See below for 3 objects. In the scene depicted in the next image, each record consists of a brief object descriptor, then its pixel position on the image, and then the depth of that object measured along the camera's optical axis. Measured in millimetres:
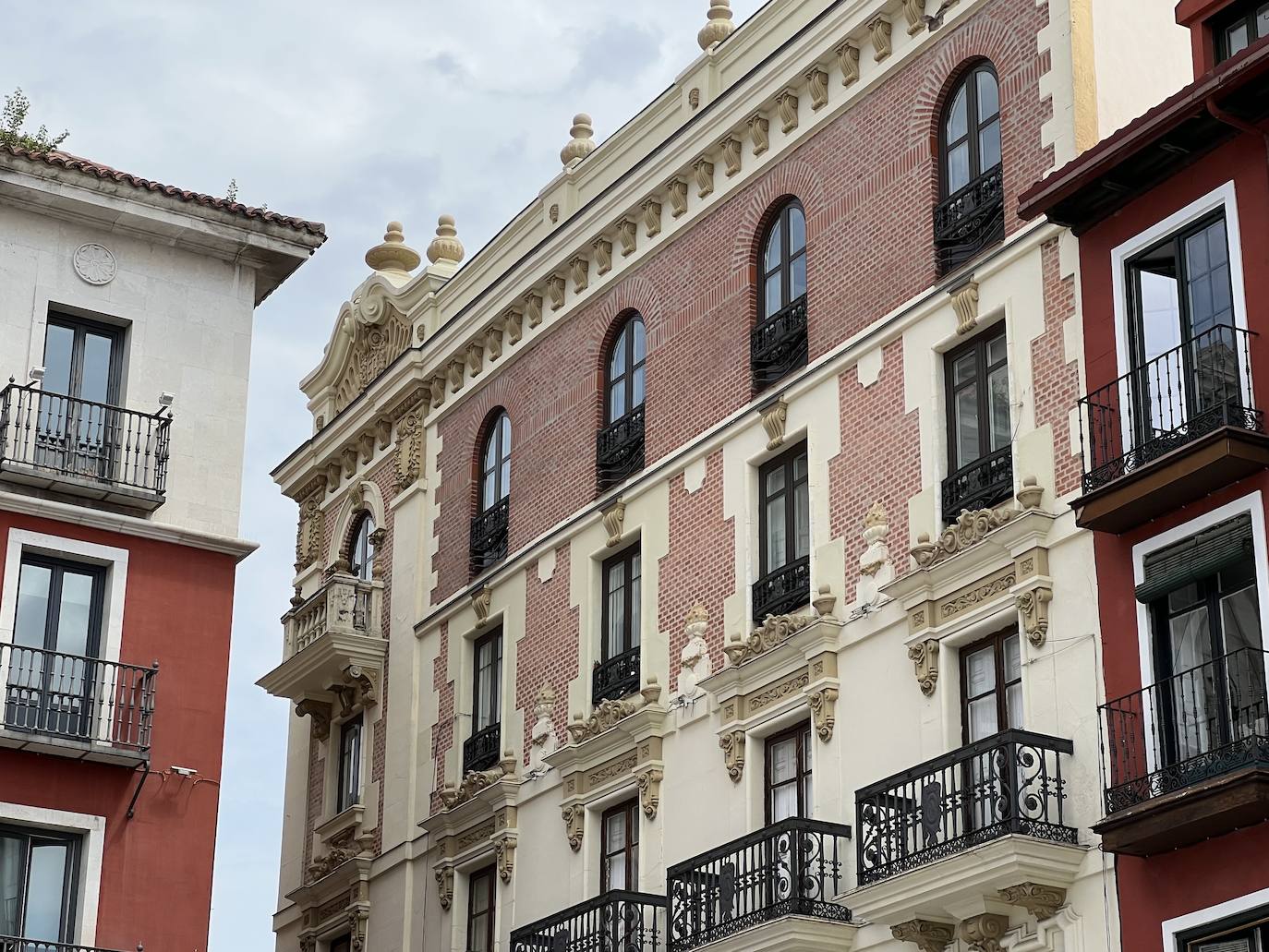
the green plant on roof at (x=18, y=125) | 25719
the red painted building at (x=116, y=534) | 23766
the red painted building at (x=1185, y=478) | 18609
